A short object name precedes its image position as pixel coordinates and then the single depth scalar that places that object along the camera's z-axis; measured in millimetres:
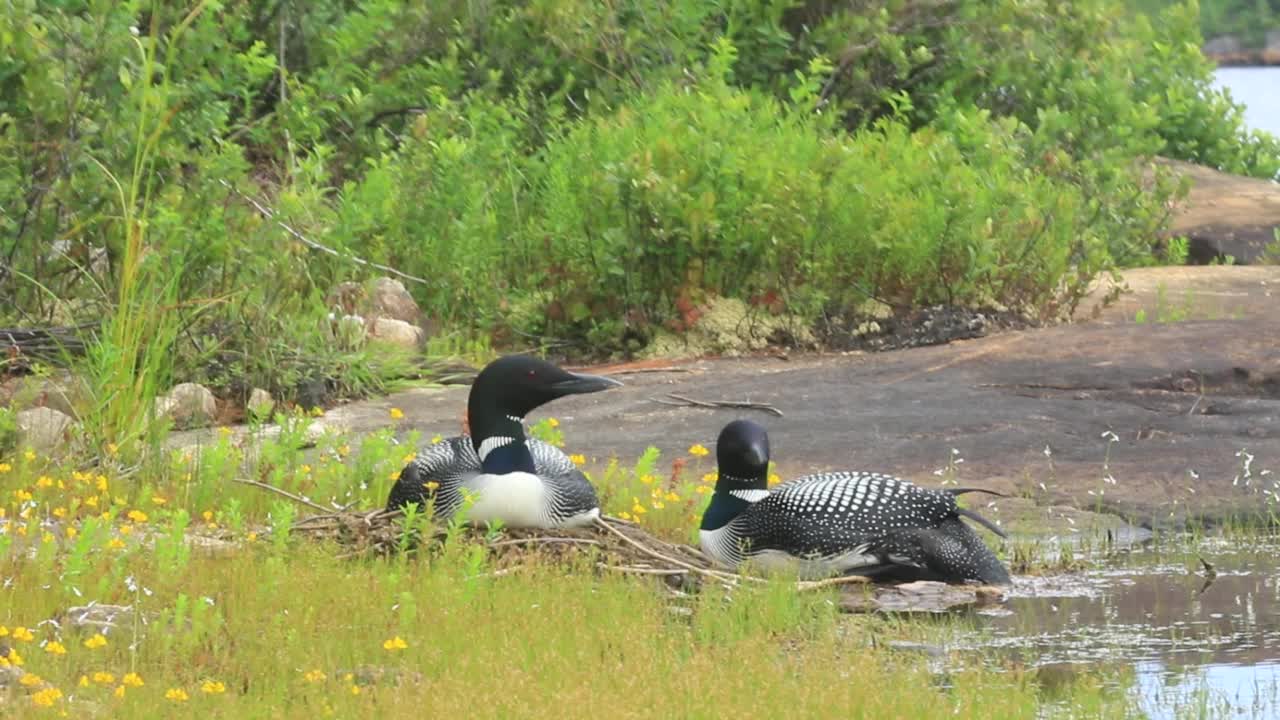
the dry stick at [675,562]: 15164
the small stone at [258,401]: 20928
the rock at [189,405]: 21266
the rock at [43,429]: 18578
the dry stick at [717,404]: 21761
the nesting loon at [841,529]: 15680
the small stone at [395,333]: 25062
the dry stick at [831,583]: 15039
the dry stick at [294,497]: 15797
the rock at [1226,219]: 37312
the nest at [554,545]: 15117
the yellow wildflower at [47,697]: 10672
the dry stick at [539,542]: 15109
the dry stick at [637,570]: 15016
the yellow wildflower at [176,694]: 11047
